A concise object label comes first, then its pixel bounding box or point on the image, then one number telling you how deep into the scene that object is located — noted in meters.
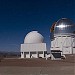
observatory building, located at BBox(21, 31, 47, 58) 35.43
